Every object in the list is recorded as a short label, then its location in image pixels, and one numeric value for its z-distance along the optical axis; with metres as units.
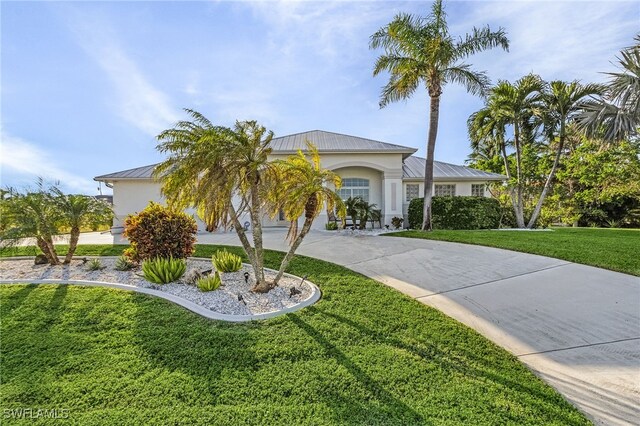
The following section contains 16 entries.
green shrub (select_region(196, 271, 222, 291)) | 5.99
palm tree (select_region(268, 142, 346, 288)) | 5.61
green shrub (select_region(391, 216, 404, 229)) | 16.83
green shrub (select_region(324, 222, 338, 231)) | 16.20
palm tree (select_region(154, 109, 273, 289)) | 5.38
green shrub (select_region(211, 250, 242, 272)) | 7.36
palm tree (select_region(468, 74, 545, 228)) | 16.53
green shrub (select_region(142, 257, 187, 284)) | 6.42
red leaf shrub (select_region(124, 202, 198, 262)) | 7.14
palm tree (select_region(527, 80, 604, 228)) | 15.52
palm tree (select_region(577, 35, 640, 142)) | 9.63
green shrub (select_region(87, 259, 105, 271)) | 7.32
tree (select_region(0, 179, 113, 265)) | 7.00
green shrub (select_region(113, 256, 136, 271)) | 7.38
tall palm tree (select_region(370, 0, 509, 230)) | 13.48
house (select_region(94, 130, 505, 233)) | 17.02
